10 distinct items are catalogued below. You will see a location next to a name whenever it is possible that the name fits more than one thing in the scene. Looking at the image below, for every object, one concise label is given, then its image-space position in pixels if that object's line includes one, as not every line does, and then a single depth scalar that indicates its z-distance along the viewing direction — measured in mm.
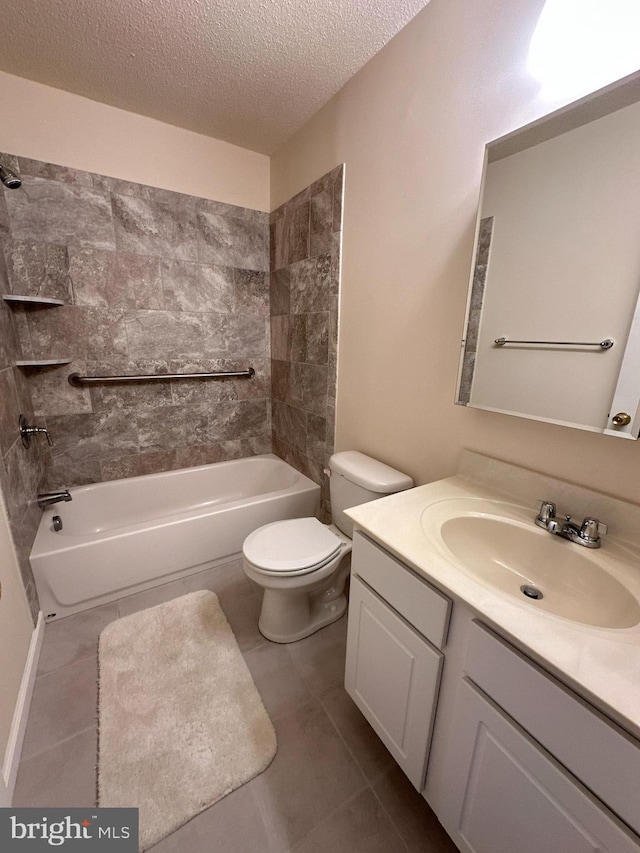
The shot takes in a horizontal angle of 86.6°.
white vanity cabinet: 521
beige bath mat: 1014
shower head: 1298
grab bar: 1979
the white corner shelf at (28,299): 1621
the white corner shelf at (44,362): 1707
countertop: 504
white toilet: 1380
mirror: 817
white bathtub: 1628
